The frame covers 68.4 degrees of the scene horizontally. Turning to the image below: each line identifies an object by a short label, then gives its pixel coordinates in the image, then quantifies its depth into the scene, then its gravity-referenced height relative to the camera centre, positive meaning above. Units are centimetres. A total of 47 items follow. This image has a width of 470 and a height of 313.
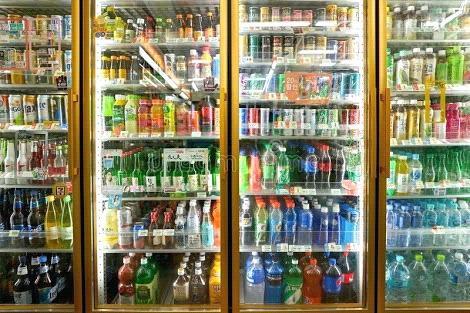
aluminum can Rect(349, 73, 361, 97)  235 +45
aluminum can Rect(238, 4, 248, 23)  234 +93
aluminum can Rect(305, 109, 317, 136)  234 +20
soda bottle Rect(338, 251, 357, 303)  233 -94
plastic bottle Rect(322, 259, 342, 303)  230 -91
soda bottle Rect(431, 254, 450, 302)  237 -91
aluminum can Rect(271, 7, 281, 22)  237 +93
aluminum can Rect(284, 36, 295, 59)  238 +72
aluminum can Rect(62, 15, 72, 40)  233 +85
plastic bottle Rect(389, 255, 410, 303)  233 -91
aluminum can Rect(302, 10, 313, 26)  239 +93
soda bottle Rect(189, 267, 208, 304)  230 -93
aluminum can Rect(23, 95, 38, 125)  232 +29
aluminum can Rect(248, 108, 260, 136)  236 +21
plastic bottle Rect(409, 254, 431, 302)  237 -93
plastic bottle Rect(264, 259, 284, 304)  229 -91
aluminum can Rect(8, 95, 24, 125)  232 +29
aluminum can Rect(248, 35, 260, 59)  238 +73
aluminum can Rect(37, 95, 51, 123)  233 +31
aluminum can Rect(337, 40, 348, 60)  239 +69
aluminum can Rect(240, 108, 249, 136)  235 +21
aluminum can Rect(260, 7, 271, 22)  234 +92
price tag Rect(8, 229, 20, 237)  221 -52
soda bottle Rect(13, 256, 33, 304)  223 -89
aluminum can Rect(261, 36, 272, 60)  238 +71
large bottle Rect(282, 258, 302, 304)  227 -91
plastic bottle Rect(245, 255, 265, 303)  229 -90
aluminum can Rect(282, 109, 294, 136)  233 +20
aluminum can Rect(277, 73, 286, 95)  239 +46
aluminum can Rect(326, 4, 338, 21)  236 +94
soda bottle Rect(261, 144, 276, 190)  238 -14
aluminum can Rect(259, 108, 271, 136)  236 +20
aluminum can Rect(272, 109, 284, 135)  234 +19
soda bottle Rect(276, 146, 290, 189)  238 -17
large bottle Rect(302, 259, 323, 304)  232 -90
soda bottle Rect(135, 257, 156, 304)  226 -88
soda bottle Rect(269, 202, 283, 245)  233 -51
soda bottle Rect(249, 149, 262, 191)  238 -15
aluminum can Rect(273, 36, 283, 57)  236 +71
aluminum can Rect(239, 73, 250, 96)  235 +46
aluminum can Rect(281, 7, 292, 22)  239 +94
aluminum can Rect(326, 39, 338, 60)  240 +71
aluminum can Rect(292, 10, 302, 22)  239 +92
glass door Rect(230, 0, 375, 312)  229 -1
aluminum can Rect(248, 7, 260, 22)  237 +93
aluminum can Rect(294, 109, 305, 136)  234 +21
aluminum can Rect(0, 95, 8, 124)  235 +30
